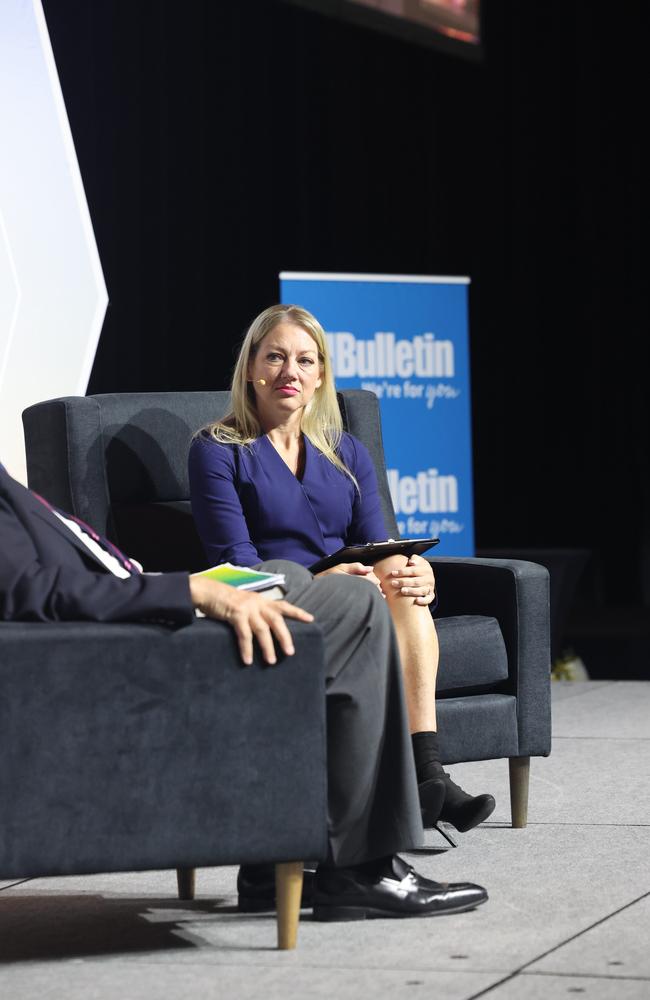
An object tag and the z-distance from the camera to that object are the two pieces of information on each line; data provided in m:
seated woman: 6.52
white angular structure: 9.16
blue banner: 10.84
